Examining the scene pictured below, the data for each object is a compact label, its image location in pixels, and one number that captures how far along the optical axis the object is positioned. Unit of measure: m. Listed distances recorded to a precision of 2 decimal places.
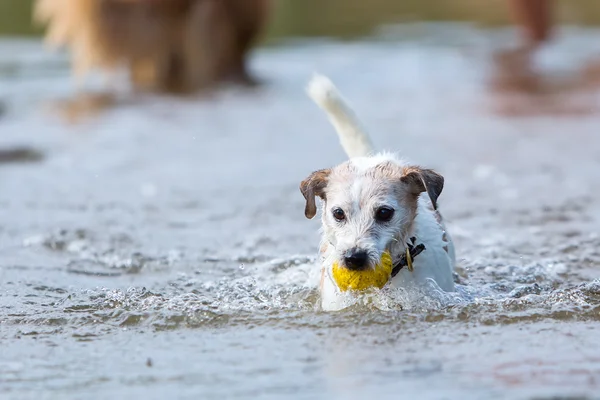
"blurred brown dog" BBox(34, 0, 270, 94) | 22.20
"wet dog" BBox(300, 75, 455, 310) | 9.17
